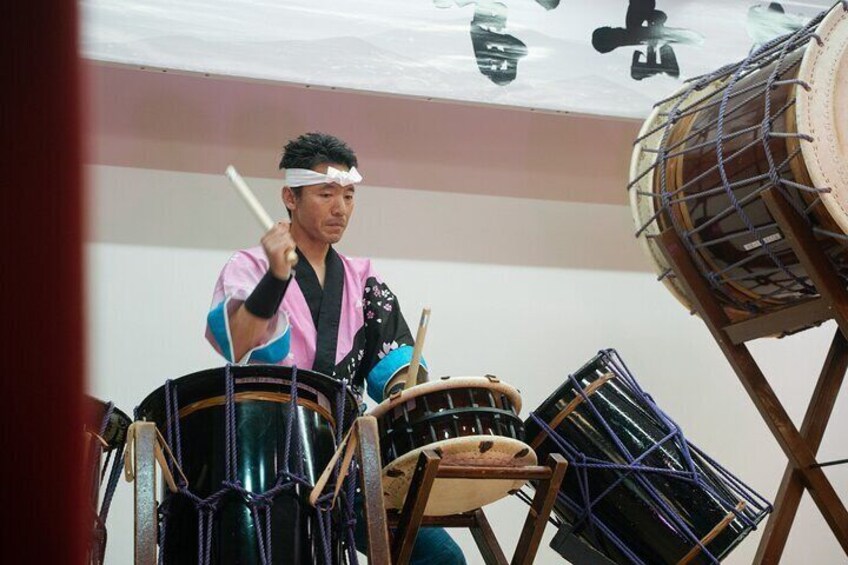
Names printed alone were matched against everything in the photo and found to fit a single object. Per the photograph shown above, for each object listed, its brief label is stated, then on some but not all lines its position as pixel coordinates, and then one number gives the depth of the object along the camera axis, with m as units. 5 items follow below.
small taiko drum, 1.83
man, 2.24
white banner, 2.62
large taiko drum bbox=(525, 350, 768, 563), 1.99
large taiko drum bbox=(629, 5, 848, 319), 1.93
